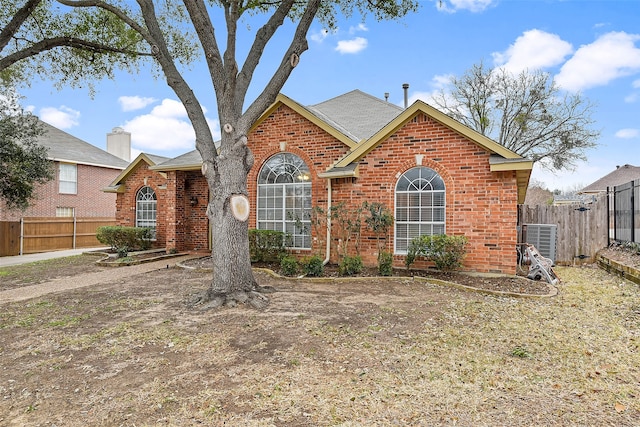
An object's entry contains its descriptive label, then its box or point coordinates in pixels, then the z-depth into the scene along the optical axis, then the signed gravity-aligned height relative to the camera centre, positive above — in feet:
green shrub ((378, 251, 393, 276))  27.61 -3.69
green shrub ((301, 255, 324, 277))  28.30 -4.03
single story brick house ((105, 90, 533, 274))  27.04 +3.49
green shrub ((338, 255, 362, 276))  28.19 -3.93
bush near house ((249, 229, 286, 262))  33.83 -2.73
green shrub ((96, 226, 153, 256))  44.75 -2.69
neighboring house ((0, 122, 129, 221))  59.53 +6.53
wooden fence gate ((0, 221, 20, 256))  49.75 -3.24
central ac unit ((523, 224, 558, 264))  36.29 -2.01
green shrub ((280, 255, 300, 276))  28.96 -4.07
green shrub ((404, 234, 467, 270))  26.71 -2.47
